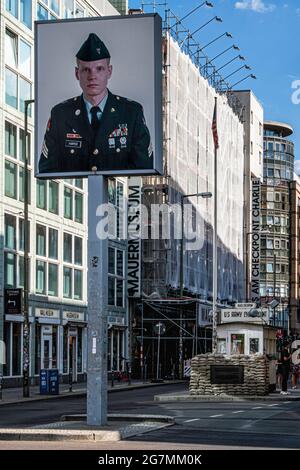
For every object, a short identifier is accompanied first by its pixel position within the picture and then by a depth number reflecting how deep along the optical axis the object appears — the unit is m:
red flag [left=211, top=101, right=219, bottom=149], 46.75
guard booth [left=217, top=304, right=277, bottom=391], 43.56
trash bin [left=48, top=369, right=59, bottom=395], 43.41
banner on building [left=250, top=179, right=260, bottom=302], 106.19
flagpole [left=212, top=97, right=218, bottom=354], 43.31
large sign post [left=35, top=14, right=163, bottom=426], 22.55
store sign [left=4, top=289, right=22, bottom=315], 42.84
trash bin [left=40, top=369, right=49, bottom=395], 43.44
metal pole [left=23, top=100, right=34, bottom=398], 41.44
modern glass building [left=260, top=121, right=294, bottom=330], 139.38
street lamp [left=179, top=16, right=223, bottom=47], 79.54
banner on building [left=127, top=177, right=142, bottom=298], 69.06
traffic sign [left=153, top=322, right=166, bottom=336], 61.41
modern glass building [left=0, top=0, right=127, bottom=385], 50.84
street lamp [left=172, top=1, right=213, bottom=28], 78.93
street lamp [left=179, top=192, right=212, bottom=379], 64.38
